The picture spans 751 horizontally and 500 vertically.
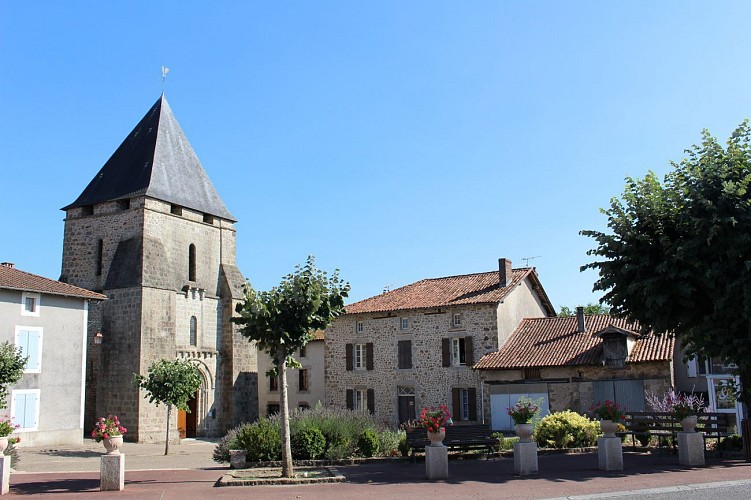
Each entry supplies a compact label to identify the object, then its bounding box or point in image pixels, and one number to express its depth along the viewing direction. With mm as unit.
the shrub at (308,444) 14766
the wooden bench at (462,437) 15340
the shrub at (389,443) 15719
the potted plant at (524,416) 12438
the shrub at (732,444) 14895
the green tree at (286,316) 12773
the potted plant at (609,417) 12961
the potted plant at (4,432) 11852
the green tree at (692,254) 13859
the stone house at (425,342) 28406
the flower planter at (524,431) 12354
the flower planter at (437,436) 12016
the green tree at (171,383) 22906
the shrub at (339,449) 14789
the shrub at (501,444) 16655
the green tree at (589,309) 57544
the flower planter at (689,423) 13250
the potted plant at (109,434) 11703
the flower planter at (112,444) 11711
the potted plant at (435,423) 11969
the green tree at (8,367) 18375
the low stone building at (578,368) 24609
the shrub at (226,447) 15500
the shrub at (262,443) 14609
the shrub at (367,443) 15375
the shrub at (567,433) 17125
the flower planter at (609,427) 12922
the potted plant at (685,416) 13289
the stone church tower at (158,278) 28312
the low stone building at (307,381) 35875
